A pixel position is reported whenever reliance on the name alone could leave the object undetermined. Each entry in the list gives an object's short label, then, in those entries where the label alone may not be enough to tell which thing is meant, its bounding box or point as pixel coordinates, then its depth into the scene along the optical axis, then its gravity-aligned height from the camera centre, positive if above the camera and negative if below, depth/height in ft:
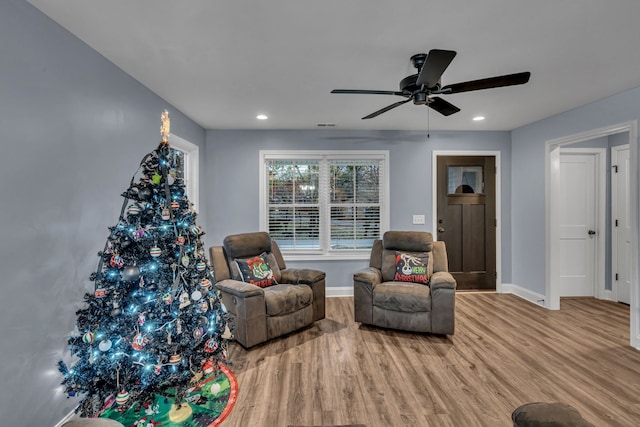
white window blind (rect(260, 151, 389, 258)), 15.06 +0.54
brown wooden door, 15.35 -0.25
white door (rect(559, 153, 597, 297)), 14.33 -0.75
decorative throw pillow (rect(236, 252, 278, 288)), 10.98 -2.32
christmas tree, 5.55 -2.01
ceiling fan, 5.69 +2.92
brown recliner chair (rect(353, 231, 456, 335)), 10.37 -3.01
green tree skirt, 6.47 -4.69
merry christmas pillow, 11.71 -2.34
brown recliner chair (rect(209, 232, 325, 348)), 9.59 -2.92
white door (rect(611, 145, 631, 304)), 13.38 -0.61
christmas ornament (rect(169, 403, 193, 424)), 6.57 -4.68
